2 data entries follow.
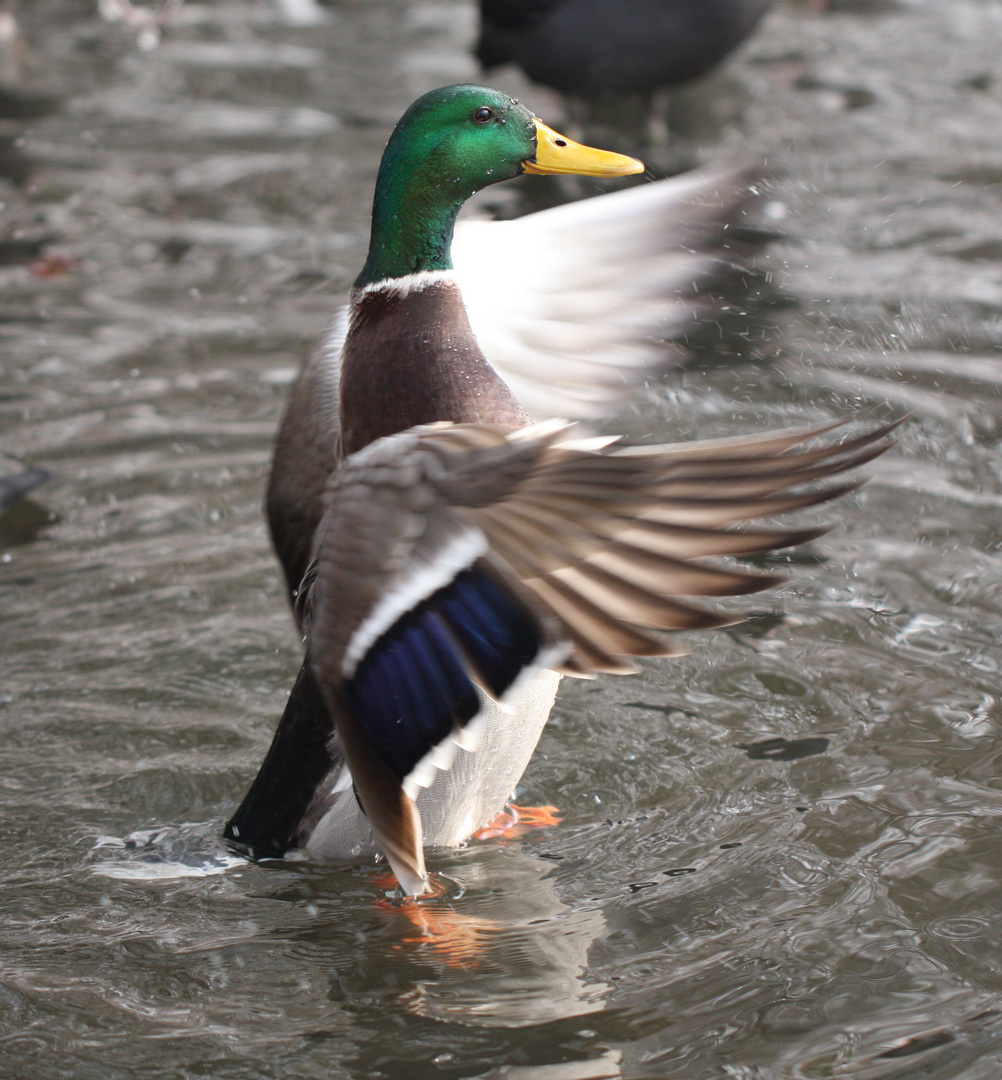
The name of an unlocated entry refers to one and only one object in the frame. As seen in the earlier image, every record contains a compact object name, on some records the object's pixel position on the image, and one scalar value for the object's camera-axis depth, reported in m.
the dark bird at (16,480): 9.16
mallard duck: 4.46
